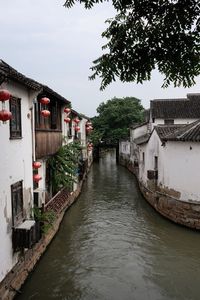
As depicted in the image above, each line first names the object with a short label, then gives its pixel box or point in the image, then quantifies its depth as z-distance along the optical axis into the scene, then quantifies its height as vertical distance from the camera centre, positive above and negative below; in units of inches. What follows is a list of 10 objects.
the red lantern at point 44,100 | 452.4 +65.4
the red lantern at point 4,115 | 264.4 +26.3
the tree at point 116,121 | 1883.6 +145.6
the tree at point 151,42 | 126.1 +42.0
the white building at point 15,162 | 331.9 -18.5
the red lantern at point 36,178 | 454.8 -46.2
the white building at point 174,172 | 574.2 -60.2
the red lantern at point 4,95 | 257.8 +42.1
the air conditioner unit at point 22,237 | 359.3 -103.6
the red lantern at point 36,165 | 449.4 -27.1
